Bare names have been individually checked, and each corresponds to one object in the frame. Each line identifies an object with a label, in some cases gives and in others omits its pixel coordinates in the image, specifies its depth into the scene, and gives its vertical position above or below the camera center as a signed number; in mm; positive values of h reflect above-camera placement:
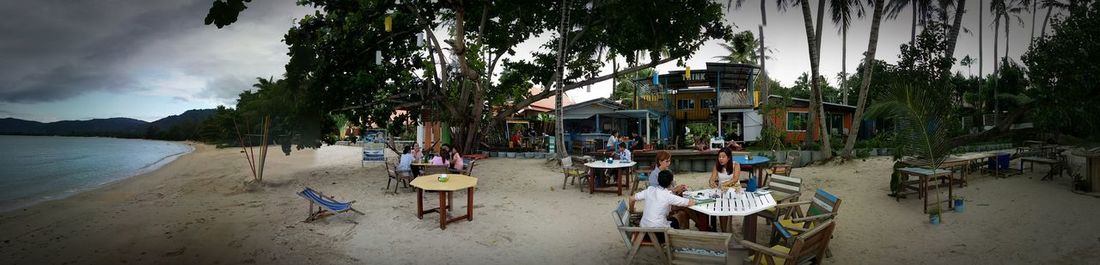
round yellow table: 6762 -797
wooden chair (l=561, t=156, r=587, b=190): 10802 -874
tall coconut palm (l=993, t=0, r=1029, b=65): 26983 +7323
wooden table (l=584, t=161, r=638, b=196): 9582 -701
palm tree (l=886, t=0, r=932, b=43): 23300 +6324
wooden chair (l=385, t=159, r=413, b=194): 10281 -980
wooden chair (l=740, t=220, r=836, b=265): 3439 -893
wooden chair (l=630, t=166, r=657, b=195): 10450 -980
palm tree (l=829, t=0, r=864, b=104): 17656 +4688
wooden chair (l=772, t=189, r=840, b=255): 4551 -896
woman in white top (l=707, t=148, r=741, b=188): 6700 -575
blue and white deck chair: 7066 -1105
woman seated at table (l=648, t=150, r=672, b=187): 6812 -431
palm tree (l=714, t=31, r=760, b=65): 34156 +5575
